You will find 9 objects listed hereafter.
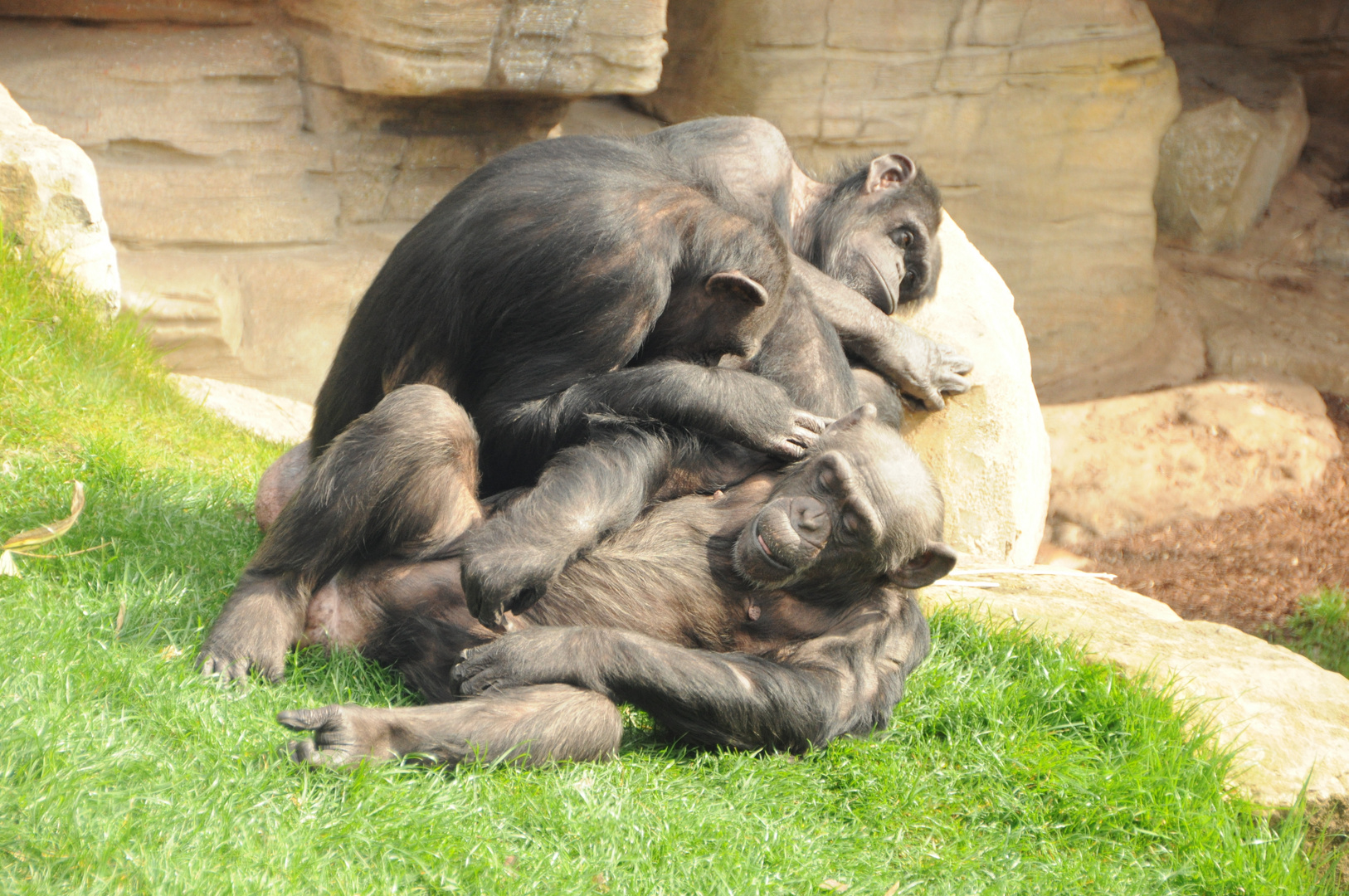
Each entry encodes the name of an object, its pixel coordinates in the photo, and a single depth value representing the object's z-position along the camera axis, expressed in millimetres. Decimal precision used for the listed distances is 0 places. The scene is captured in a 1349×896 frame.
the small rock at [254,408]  14078
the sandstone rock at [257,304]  16719
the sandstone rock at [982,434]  10969
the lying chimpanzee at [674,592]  6488
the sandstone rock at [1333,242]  25937
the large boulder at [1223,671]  7508
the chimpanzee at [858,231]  9516
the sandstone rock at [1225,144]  25016
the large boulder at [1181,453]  21328
